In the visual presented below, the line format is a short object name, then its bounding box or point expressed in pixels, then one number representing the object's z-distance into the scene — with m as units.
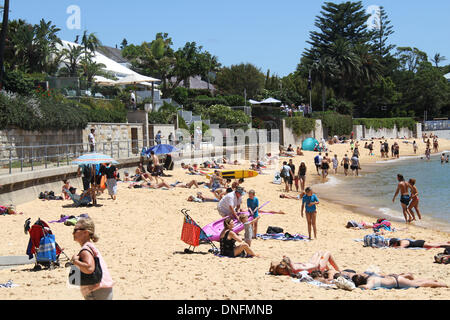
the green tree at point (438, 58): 93.06
